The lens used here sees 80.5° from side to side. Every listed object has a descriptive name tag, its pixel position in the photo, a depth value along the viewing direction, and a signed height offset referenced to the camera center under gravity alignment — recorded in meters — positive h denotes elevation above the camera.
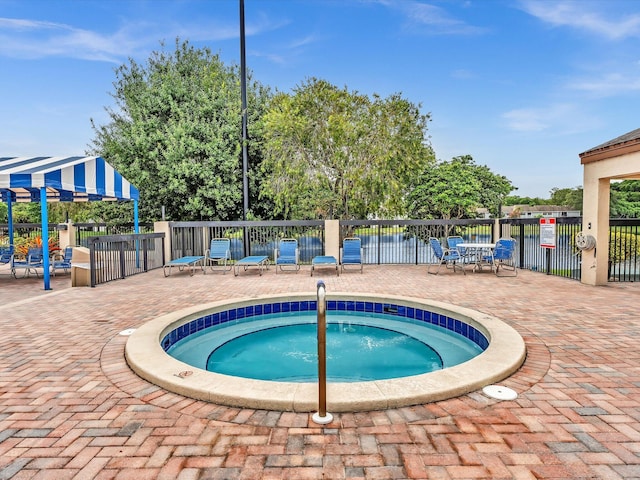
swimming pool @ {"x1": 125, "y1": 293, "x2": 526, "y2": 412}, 2.67 -1.24
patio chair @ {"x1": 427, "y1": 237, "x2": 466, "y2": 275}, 9.65 -0.84
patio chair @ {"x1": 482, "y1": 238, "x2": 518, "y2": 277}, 9.34 -0.73
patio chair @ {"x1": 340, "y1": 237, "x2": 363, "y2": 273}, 10.16 -0.76
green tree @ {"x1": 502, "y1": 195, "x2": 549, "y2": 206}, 90.05 +5.37
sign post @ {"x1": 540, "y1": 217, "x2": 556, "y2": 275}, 8.95 -0.31
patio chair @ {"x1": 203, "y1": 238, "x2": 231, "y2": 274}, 10.91 -0.77
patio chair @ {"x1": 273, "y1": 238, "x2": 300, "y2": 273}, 10.25 -0.83
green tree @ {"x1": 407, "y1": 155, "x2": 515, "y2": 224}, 31.97 +2.59
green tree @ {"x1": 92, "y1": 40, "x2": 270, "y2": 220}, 15.02 +3.69
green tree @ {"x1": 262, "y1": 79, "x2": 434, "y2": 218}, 14.62 +3.15
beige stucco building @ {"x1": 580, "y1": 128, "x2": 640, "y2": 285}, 7.36 +0.43
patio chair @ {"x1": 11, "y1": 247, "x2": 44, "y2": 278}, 9.70 -0.94
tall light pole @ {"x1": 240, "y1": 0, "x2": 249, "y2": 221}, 12.66 +4.37
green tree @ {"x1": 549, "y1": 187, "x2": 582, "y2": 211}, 58.77 +4.42
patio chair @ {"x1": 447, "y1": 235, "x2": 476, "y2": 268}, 9.58 -0.80
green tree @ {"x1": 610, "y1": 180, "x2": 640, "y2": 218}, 43.41 +2.78
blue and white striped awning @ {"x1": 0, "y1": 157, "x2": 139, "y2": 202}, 7.82 +1.10
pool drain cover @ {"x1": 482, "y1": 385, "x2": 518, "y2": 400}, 2.80 -1.29
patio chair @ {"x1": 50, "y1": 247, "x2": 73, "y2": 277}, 9.79 -1.02
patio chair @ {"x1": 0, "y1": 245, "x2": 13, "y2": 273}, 10.57 -0.86
